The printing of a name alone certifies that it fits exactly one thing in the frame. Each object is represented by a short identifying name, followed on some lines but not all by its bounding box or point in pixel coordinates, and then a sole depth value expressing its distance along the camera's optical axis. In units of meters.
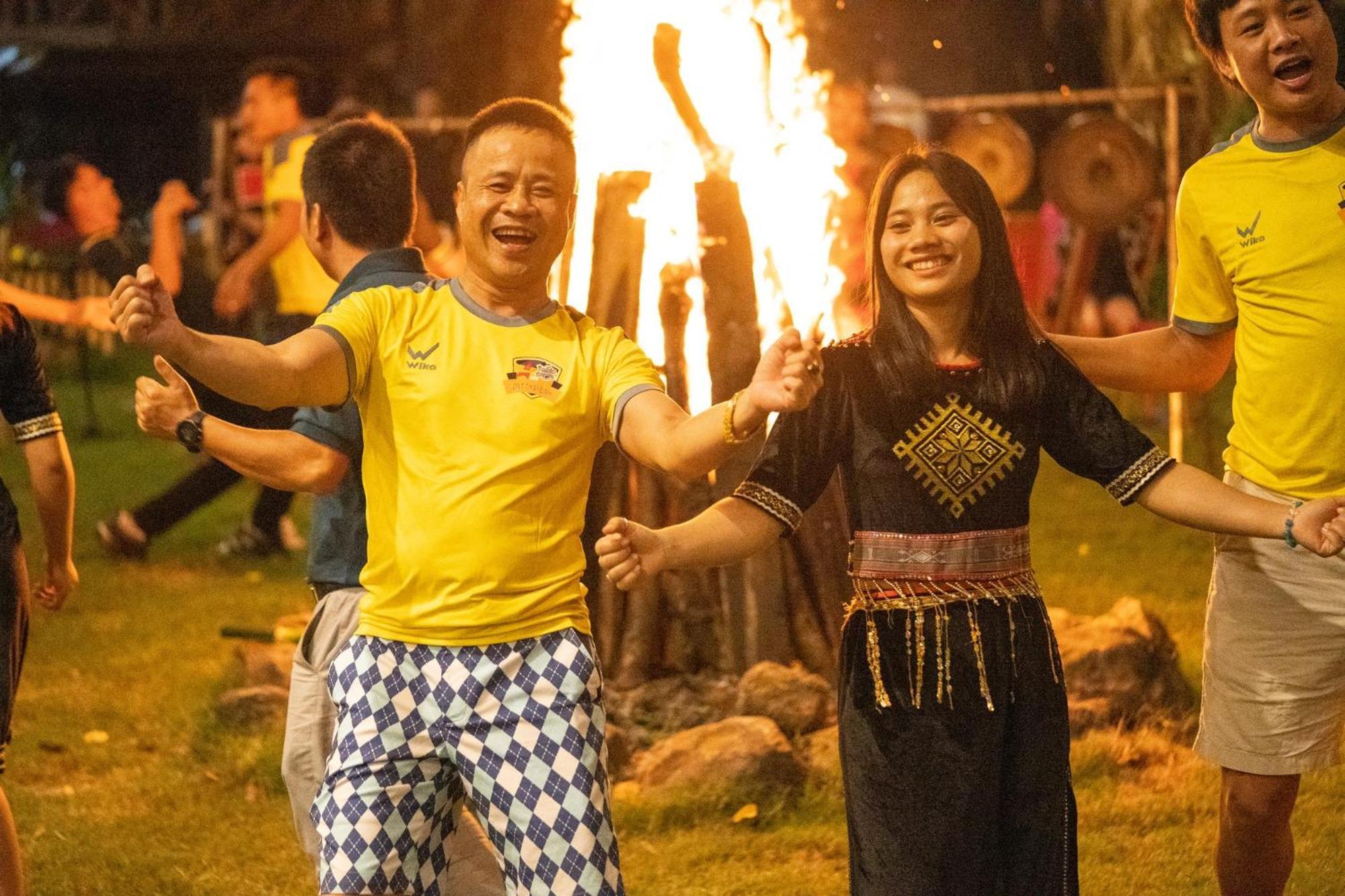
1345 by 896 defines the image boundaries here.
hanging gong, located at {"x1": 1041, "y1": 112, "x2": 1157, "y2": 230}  19.95
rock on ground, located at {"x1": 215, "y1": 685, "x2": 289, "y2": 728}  12.30
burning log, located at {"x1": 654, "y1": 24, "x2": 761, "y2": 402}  11.49
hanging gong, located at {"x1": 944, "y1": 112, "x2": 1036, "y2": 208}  21.10
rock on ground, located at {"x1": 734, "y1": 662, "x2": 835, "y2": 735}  11.12
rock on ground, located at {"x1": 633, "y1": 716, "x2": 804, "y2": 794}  10.39
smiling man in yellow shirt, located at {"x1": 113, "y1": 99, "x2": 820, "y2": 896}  6.00
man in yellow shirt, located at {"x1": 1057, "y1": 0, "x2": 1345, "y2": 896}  7.03
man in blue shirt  6.83
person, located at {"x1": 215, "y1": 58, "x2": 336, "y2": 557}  15.04
